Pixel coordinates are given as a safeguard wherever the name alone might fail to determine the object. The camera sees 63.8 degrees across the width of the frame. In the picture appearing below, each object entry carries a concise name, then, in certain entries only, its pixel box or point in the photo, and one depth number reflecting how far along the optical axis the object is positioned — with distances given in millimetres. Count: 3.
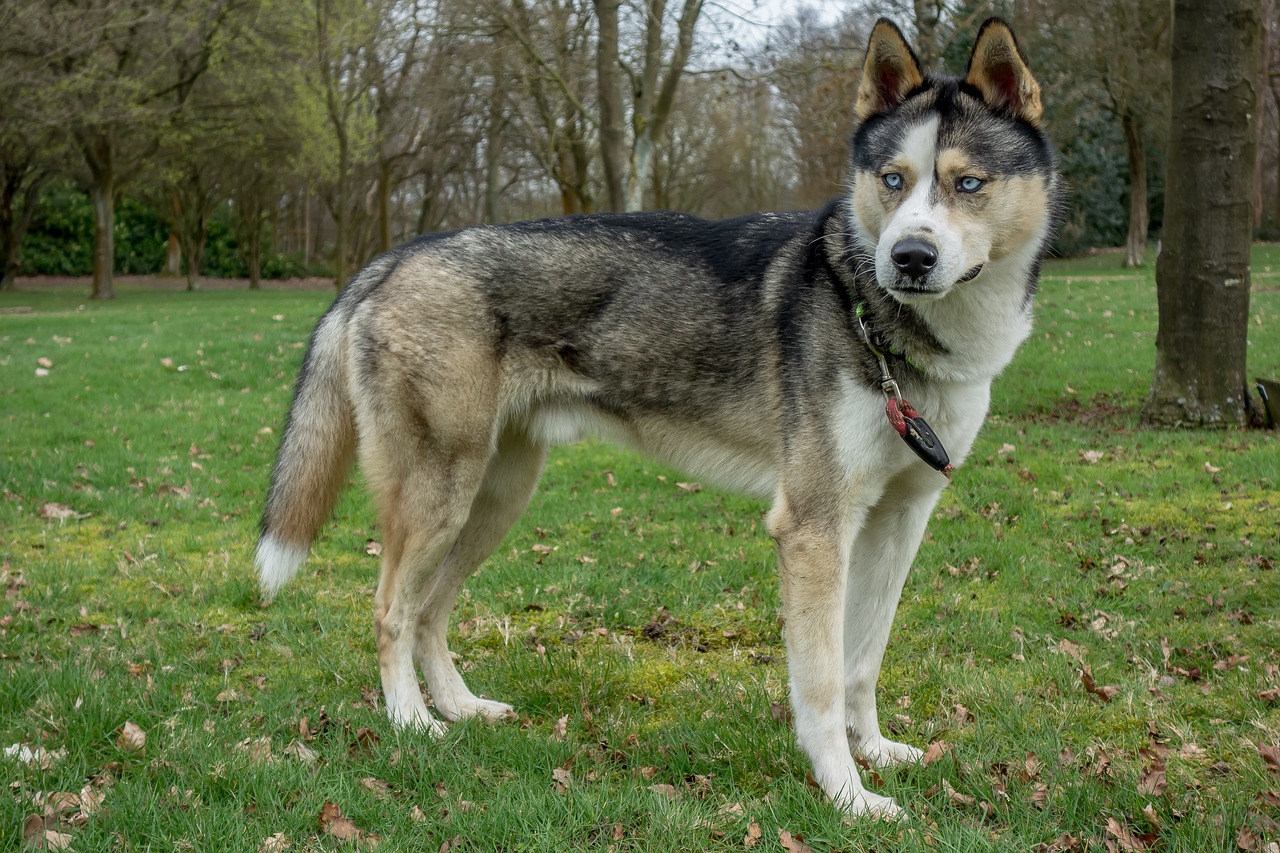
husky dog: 3377
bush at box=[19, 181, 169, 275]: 43094
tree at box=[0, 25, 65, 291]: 23453
